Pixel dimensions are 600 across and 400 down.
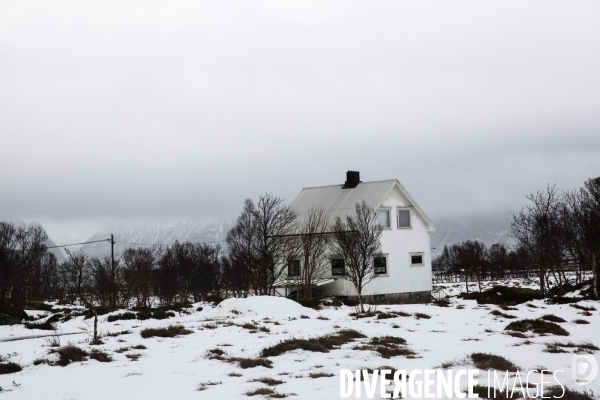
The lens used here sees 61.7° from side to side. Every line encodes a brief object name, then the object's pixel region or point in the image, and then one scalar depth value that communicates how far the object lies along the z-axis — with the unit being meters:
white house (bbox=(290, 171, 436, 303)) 36.38
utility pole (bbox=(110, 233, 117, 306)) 43.84
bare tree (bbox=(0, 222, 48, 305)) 44.81
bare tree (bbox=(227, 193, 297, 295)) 34.09
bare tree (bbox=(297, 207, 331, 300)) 34.59
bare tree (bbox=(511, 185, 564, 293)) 31.39
